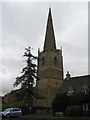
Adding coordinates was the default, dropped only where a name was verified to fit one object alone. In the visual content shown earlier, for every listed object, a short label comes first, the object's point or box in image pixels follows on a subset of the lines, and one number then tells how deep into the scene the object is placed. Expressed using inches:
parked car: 1635.1
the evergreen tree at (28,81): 2178.9
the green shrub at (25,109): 2126.5
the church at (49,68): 3283.0
